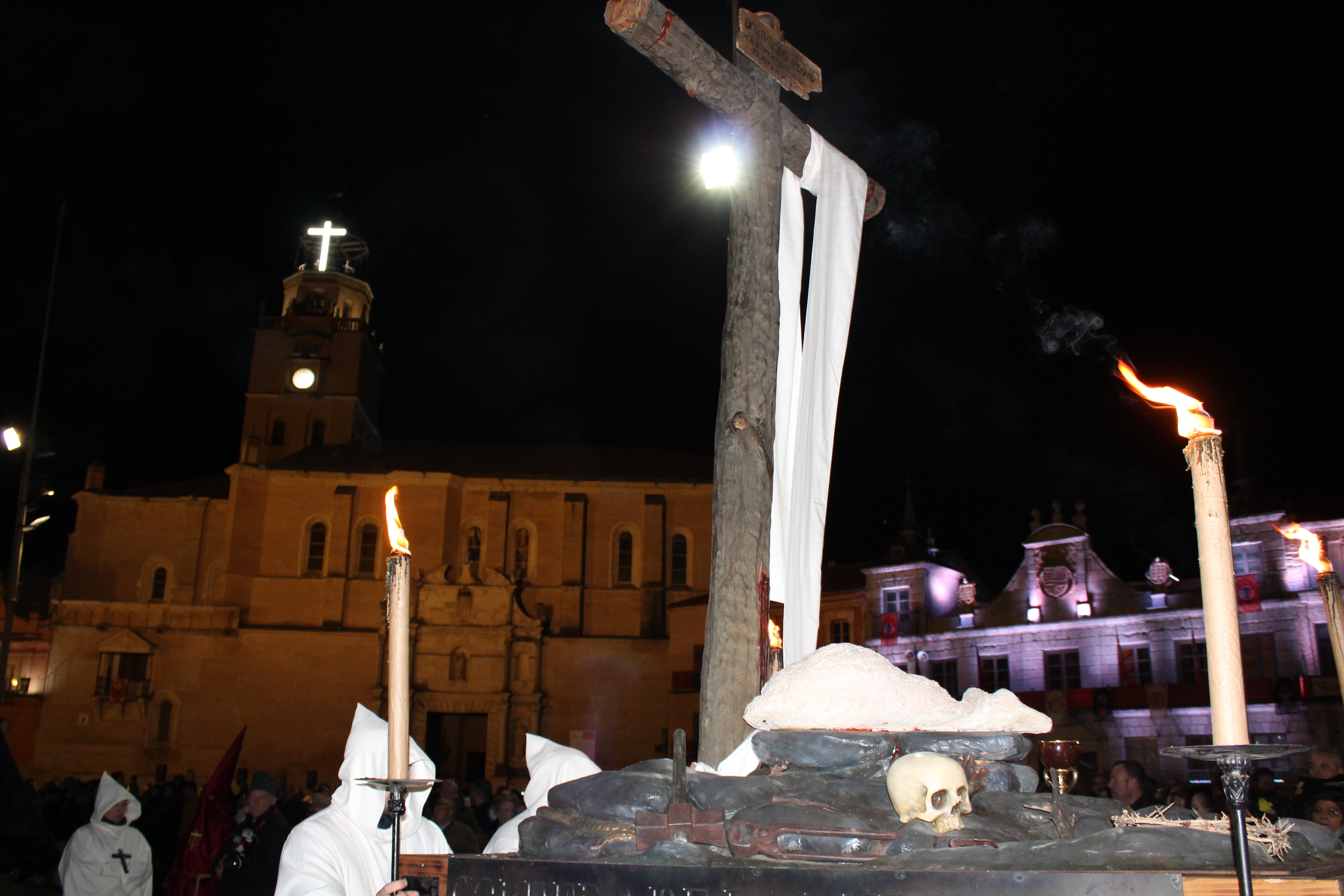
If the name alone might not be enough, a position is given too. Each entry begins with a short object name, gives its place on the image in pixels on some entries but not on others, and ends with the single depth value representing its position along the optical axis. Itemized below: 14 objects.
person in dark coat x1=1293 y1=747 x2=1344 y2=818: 6.54
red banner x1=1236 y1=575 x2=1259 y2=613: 25.83
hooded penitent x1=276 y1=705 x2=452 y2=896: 3.98
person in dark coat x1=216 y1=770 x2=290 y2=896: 6.79
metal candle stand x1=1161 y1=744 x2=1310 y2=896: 1.90
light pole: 19.56
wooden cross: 4.63
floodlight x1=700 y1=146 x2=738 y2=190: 5.48
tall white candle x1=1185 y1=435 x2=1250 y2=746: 2.28
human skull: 2.43
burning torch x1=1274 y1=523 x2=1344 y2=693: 3.21
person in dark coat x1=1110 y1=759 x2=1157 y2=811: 6.38
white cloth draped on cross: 5.06
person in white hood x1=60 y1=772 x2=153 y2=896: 9.21
